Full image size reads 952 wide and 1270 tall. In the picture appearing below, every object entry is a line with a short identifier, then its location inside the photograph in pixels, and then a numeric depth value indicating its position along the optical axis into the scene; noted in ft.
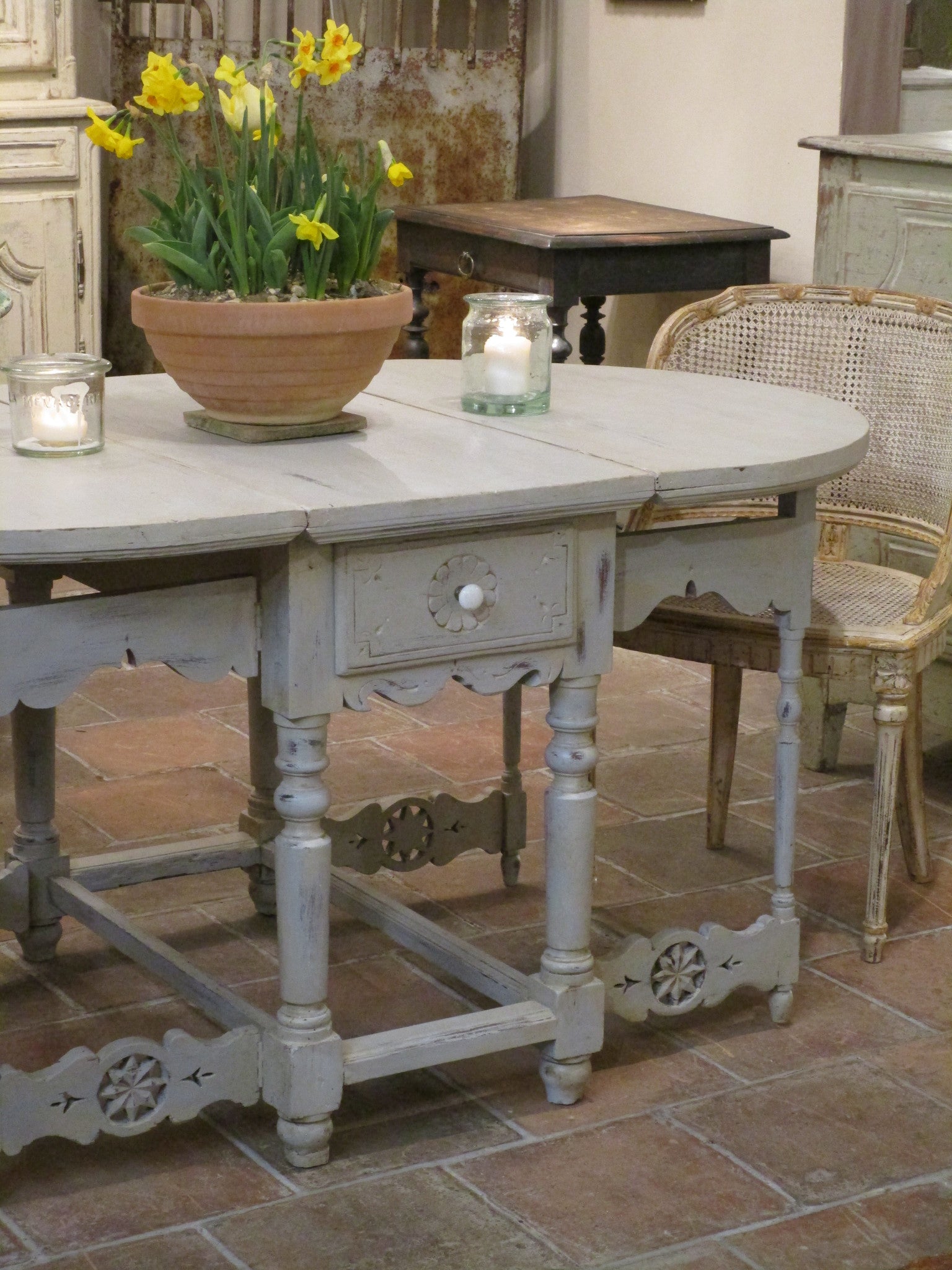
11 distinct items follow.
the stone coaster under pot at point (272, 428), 12.96
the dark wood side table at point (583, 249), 24.21
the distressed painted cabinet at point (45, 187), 26.45
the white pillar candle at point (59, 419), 12.22
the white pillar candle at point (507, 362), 13.89
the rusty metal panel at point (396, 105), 29.37
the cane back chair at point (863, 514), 15.97
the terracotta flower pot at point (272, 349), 12.21
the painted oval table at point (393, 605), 11.40
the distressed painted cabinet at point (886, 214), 19.25
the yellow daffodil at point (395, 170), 12.93
